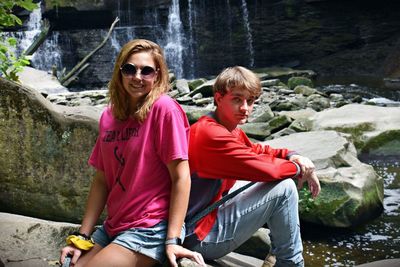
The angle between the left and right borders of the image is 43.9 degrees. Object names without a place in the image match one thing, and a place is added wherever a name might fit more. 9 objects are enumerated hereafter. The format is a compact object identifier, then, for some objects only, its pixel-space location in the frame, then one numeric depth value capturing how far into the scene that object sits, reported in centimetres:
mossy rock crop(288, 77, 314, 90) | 1551
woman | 221
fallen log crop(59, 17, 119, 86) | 1715
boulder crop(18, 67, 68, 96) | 1477
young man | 243
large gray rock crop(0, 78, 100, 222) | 376
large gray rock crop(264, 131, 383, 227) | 444
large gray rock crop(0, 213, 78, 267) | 291
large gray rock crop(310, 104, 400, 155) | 709
